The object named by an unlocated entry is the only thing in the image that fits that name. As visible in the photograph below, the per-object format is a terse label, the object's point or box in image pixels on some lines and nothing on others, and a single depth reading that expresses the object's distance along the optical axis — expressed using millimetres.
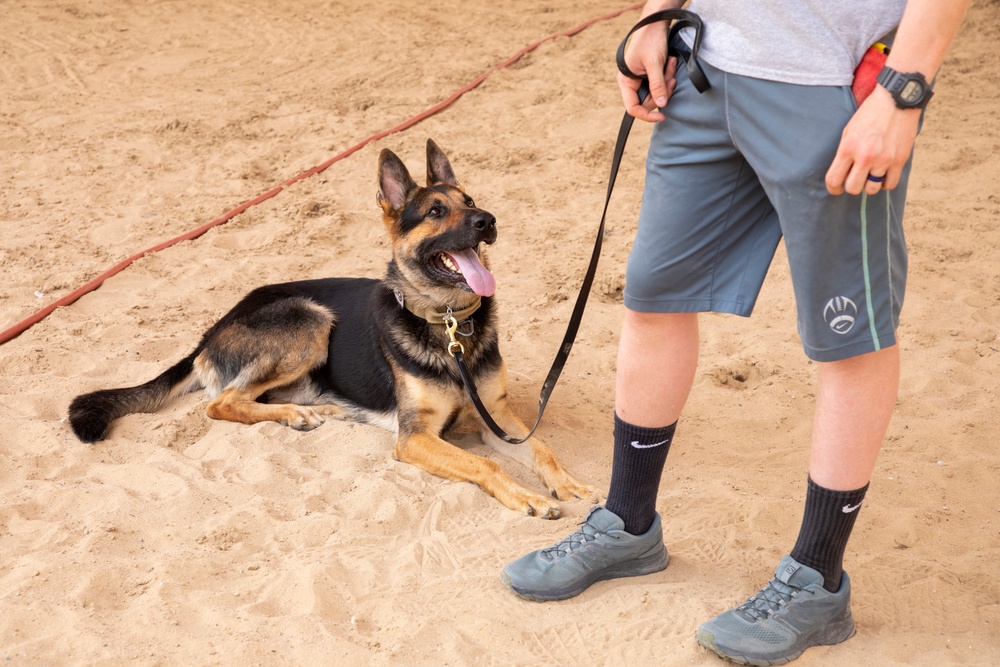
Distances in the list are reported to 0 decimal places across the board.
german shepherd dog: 4008
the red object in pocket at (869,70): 2004
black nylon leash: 2201
